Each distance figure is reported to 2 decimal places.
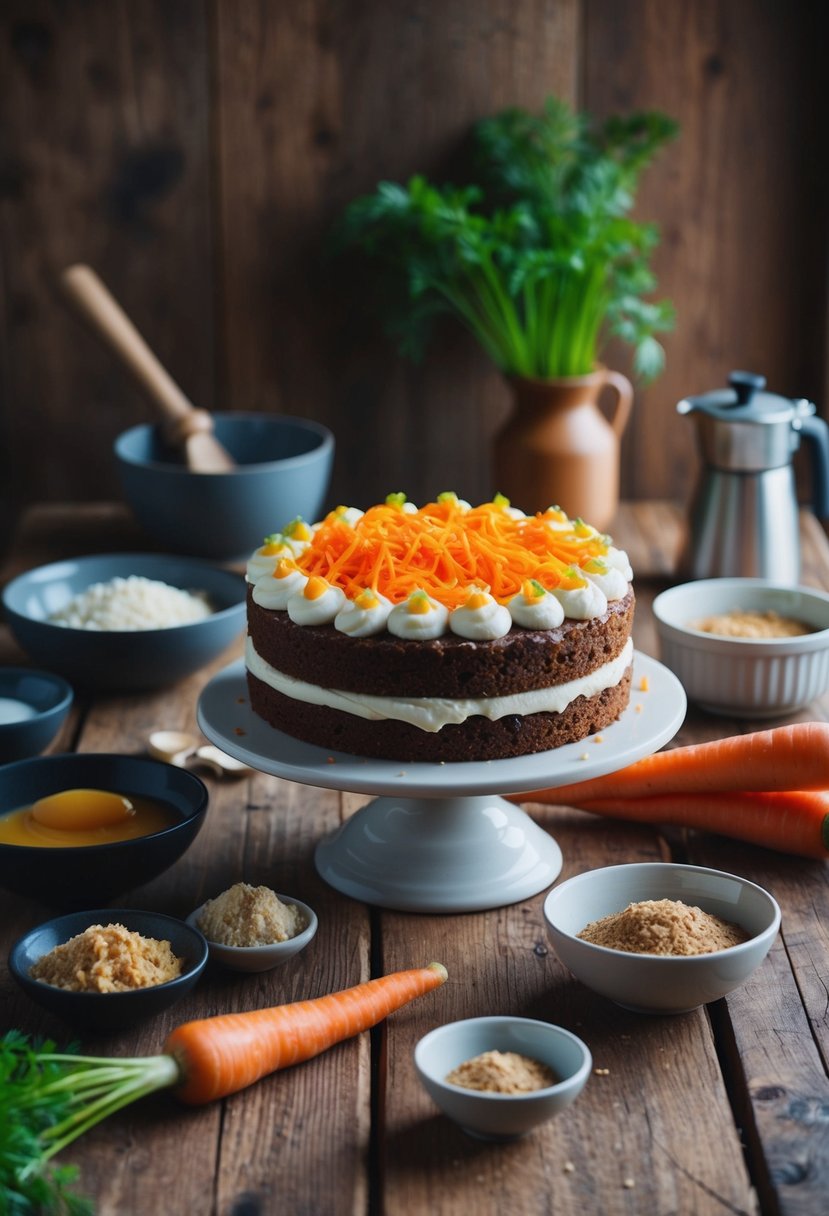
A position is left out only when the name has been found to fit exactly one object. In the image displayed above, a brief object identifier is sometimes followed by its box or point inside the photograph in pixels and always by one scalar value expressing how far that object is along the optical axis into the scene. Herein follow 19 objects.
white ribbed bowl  2.15
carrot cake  1.59
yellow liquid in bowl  1.69
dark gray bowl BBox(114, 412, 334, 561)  2.65
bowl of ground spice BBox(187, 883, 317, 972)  1.53
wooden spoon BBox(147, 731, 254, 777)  2.06
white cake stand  1.57
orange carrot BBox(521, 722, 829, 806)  1.83
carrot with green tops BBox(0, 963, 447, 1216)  1.18
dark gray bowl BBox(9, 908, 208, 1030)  1.37
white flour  2.29
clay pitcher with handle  2.87
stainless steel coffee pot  2.58
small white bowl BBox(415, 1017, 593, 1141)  1.24
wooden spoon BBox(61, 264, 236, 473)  2.82
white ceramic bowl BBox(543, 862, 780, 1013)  1.40
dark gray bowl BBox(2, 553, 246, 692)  2.23
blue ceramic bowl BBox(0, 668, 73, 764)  1.97
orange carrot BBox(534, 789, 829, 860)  1.80
